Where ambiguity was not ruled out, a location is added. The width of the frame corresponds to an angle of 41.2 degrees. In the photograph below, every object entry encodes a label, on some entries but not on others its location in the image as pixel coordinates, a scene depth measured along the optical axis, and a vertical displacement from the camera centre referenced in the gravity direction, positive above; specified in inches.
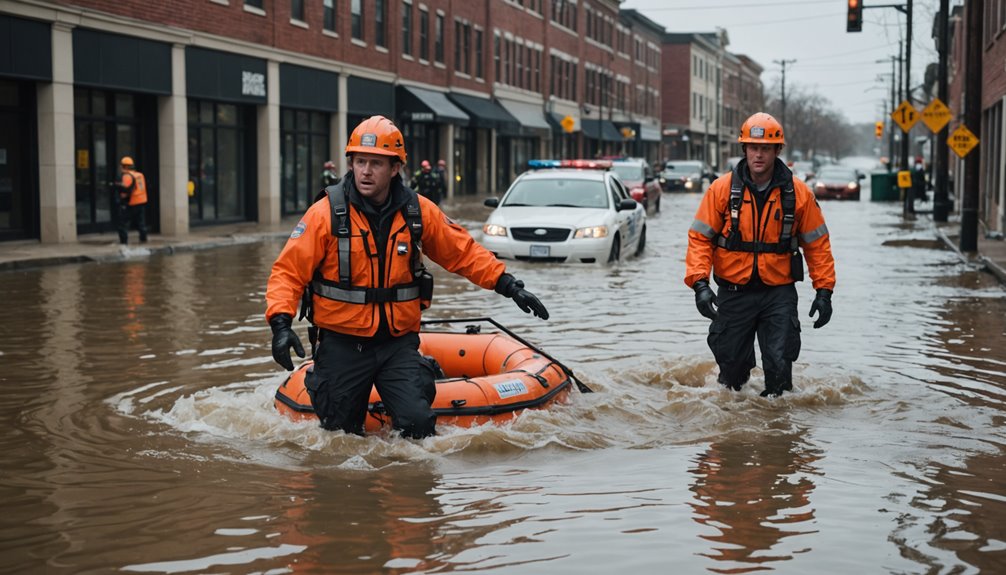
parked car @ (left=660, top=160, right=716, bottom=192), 2475.4 +33.4
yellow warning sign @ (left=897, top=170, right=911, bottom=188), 1538.8 +17.4
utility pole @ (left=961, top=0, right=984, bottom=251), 904.9 +65.0
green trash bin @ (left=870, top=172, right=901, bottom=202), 2129.7 +9.8
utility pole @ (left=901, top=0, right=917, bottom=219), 1578.5 +78.5
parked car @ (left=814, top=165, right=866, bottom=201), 2146.9 +14.6
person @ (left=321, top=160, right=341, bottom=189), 1242.4 +17.6
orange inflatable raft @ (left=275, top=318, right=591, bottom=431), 307.9 -46.5
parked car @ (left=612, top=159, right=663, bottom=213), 1448.1 +16.8
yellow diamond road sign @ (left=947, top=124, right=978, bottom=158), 915.4 +36.6
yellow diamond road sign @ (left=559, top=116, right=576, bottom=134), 2103.8 +111.0
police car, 783.1 -15.0
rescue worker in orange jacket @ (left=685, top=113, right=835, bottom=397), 339.9 -13.8
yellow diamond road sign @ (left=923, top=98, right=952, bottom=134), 1153.4 +68.6
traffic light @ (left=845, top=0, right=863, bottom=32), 1200.8 +158.0
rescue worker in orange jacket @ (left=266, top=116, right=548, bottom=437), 273.6 -18.2
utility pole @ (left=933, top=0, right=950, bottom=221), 1254.9 +39.1
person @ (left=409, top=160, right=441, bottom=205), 1360.7 +12.2
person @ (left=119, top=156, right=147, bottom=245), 966.4 -4.4
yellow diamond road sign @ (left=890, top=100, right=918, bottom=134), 1438.6 +85.5
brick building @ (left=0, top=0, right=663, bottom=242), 936.3 +92.5
